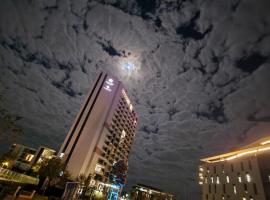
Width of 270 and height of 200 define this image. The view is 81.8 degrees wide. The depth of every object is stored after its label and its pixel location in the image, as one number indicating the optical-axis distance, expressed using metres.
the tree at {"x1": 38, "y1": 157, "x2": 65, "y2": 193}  43.09
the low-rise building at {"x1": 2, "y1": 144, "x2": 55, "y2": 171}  69.38
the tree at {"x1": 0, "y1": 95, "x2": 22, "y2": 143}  12.94
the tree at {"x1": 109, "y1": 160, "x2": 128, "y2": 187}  66.06
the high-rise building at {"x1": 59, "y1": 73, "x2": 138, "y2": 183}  58.94
